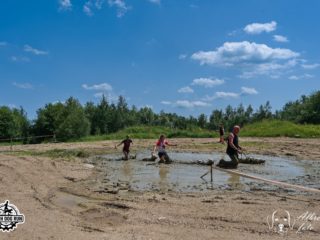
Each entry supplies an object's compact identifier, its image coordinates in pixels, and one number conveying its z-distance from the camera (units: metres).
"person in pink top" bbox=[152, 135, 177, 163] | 22.20
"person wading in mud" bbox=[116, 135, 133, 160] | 24.82
